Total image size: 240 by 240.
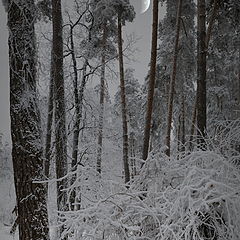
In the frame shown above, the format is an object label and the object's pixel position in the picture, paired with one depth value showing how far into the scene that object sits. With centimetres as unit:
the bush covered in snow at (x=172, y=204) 298
